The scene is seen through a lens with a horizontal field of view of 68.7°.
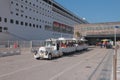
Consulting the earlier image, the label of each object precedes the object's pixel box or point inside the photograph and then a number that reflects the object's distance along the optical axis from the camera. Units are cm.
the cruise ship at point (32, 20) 1979
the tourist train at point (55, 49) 797
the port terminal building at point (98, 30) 2718
